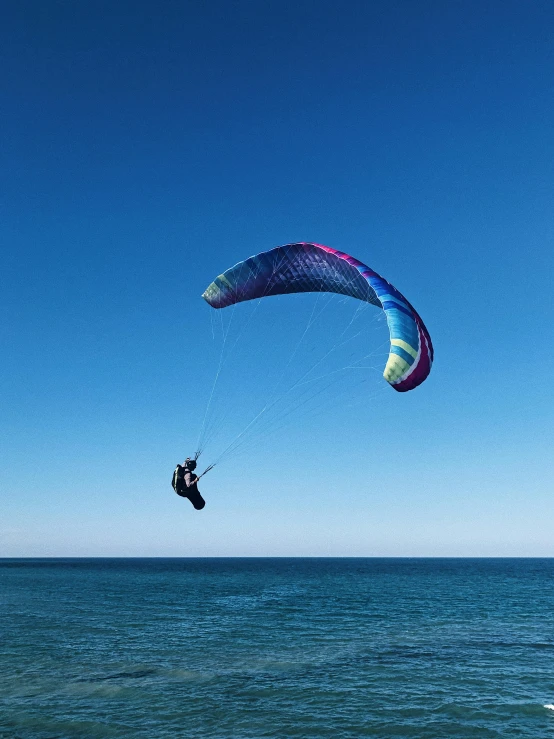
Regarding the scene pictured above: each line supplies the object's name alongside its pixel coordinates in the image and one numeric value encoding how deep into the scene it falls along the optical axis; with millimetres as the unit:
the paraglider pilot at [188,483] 17062
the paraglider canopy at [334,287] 16547
